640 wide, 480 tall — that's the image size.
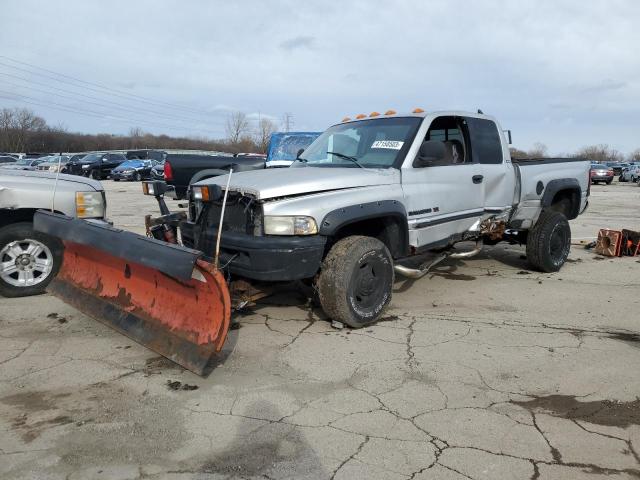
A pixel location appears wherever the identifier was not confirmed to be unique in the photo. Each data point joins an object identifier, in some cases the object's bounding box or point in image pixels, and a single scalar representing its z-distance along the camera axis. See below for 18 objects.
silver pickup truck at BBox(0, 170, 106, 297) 5.37
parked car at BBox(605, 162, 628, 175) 50.10
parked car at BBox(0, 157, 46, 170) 31.62
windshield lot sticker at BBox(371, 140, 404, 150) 5.09
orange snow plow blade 3.51
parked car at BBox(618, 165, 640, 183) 37.62
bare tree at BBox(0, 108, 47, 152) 76.69
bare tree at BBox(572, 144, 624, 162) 105.64
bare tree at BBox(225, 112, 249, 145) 96.56
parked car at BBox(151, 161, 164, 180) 24.66
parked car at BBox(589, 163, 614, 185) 34.34
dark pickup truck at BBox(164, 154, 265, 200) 8.80
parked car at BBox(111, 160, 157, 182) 31.91
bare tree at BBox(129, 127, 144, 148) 88.39
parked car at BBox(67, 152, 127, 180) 32.78
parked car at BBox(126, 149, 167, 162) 38.00
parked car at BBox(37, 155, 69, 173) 30.03
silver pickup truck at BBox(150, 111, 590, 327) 4.09
